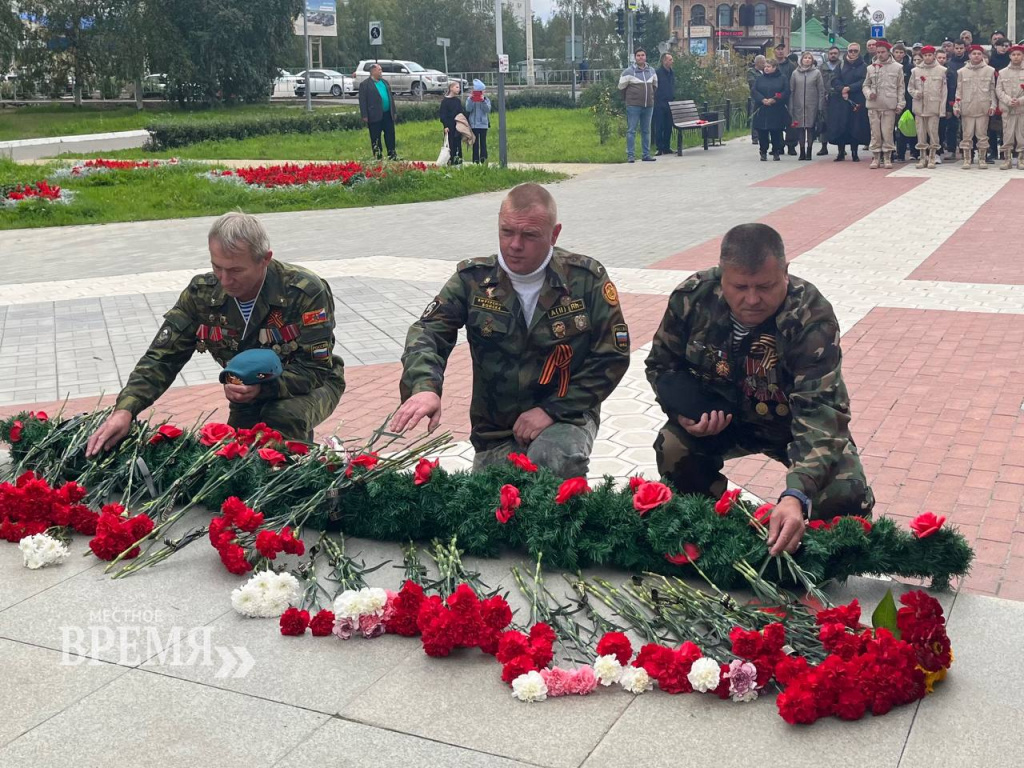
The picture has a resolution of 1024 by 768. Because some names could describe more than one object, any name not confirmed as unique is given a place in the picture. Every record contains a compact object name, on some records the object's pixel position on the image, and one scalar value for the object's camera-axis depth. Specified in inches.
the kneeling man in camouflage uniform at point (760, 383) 142.3
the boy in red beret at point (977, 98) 709.3
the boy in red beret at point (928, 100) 722.8
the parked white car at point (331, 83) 2175.2
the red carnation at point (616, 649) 118.9
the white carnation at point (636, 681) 116.5
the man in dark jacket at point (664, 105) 879.7
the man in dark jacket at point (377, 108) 804.6
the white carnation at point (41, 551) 152.6
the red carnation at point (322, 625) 130.7
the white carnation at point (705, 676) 114.2
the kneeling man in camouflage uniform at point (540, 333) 166.7
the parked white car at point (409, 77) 2046.0
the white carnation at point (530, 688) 115.5
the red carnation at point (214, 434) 169.0
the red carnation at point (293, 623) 130.9
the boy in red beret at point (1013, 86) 702.5
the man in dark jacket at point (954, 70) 747.4
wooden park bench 920.9
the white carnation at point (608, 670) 117.3
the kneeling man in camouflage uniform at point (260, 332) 180.2
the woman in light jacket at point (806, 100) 794.2
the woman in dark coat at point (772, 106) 802.2
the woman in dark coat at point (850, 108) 780.0
